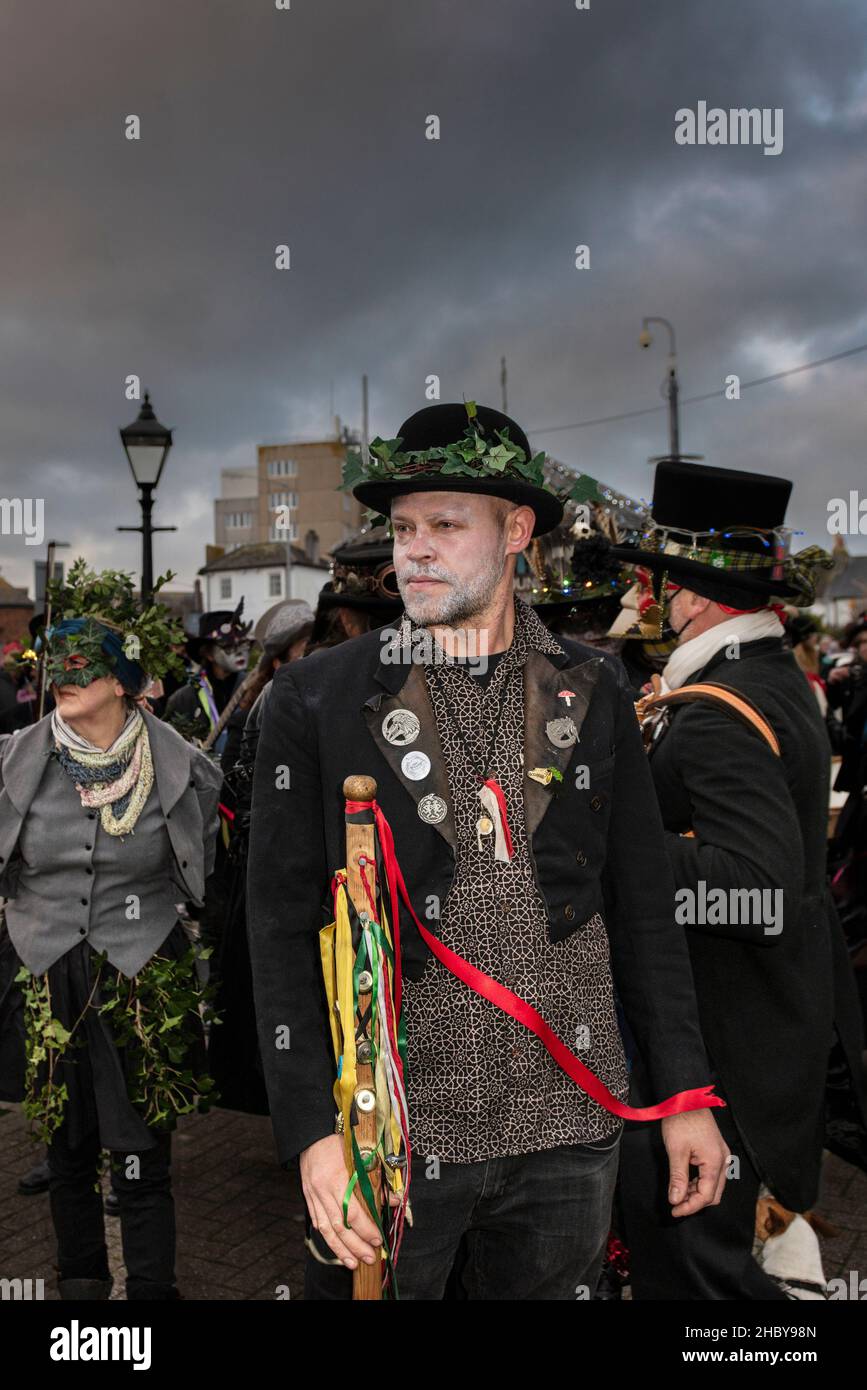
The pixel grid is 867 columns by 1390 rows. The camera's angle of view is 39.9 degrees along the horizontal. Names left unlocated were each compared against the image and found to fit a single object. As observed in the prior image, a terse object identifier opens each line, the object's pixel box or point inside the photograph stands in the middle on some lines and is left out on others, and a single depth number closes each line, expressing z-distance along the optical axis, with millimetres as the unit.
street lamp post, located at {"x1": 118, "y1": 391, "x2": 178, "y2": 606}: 9461
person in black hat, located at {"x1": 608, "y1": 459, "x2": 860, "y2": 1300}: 3090
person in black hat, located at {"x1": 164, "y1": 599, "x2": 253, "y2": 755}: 9250
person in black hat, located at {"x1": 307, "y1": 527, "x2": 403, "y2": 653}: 5445
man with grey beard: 2295
